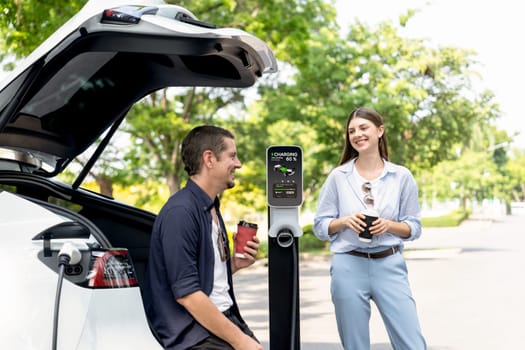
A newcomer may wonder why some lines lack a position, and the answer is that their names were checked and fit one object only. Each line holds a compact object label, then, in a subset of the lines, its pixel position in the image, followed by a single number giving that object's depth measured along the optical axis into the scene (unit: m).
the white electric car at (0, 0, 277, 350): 2.41
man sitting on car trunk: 2.86
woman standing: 4.11
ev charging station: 3.92
